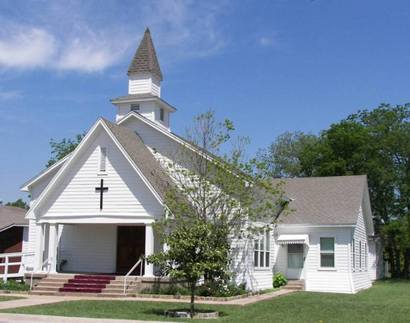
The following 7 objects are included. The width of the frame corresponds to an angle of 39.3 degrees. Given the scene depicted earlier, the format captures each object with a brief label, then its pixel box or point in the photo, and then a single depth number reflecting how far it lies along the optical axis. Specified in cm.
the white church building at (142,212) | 2452
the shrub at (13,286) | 2382
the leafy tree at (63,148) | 5916
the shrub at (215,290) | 2227
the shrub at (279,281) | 2955
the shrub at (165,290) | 2250
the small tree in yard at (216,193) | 2286
